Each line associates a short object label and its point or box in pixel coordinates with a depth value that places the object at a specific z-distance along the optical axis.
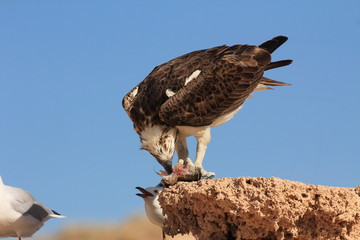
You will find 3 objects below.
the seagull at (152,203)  15.24
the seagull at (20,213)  17.19
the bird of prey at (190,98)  14.87
